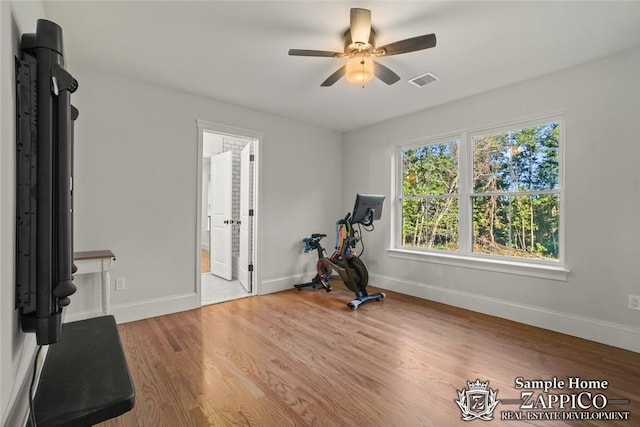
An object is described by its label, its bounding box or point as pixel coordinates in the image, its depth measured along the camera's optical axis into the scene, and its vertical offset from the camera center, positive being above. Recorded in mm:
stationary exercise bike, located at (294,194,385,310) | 3910 -581
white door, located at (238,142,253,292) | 4410 -65
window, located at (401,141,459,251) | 4008 +245
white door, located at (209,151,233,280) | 5023 -42
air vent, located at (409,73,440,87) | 3117 +1405
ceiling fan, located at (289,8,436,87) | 2051 +1200
